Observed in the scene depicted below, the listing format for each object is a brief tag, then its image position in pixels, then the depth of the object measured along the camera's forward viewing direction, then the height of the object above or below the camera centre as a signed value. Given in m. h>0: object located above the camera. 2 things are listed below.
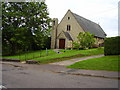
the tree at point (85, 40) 23.72 +1.11
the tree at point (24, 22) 24.89 +5.44
